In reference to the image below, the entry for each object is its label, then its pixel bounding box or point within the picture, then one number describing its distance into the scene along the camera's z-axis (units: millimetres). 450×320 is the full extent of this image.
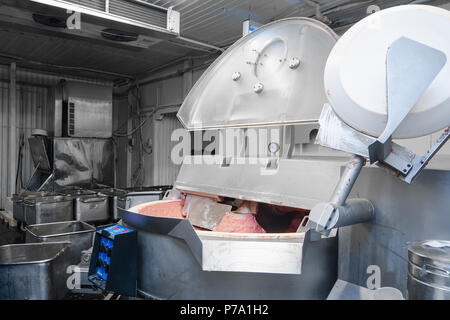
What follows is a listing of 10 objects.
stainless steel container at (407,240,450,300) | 813
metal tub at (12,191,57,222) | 4449
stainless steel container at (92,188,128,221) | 4574
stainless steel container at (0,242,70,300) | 2236
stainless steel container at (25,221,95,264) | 3009
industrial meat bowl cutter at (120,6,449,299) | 987
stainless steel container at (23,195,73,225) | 4148
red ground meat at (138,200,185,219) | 1976
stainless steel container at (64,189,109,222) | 4445
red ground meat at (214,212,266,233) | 1624
